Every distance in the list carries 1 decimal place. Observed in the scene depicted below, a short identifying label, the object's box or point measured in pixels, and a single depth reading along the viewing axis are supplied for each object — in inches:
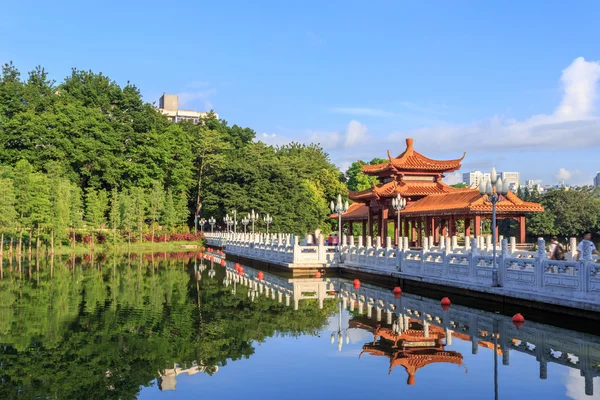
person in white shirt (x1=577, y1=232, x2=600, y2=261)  573.6
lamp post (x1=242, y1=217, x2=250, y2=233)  2219.5
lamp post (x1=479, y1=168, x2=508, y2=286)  705.6
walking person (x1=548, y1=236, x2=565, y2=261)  706.3
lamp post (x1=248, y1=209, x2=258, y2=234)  2251.5
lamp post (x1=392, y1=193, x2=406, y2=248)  1156.7
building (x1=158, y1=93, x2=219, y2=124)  4662.9
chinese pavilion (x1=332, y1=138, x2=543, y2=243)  1227.2
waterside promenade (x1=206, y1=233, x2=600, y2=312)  578.2
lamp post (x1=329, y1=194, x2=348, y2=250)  1232.0
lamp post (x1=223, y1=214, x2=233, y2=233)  2417.6
